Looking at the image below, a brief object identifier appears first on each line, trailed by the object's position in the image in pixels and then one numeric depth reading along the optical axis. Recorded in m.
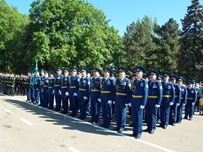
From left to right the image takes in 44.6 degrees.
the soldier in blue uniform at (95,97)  8.82
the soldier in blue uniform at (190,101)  11.06
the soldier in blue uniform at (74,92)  10.02
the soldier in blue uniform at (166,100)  8.66
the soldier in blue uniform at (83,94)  9.41
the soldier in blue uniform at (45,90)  12.28
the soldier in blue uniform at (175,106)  9.35
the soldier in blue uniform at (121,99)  7.56
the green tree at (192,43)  27.52
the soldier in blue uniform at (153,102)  7.61
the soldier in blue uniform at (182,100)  9.90
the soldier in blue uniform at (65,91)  10.62
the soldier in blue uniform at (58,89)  11.20
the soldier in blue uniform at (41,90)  12.74
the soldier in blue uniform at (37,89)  13.14
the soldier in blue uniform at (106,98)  8.14
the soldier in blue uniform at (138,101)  7.02
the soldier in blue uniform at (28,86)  14.22
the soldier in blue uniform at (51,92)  11.78
